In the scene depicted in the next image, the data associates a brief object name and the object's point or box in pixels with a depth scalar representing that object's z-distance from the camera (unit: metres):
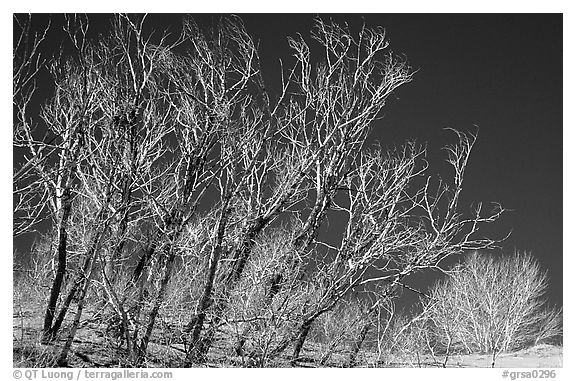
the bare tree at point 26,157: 8.52
